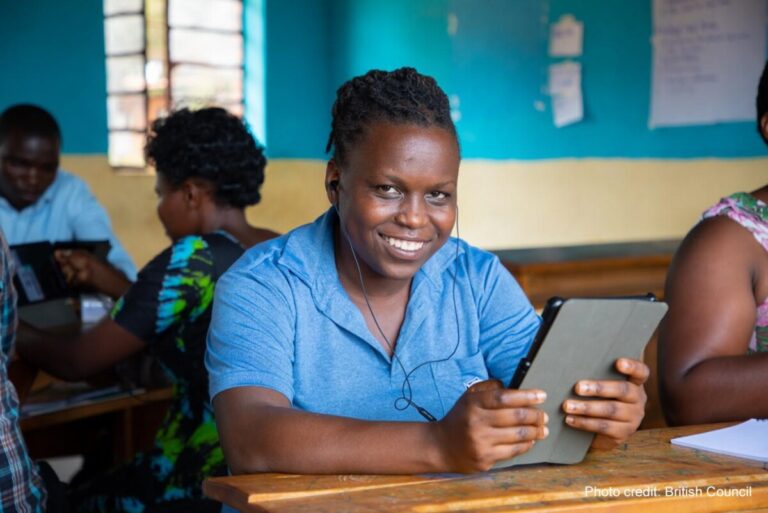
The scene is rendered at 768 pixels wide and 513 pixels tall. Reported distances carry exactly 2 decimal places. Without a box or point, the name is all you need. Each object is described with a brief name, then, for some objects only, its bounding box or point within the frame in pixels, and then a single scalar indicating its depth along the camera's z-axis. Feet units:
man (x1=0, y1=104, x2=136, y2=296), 13.52
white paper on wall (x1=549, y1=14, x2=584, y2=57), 20.88
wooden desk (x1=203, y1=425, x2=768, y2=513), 4.34
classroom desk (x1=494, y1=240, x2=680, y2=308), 12.14
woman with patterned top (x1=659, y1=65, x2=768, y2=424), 6.21
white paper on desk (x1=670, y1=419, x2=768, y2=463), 5.25
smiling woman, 4.70
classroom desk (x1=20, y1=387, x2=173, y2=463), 11.48
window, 23.20
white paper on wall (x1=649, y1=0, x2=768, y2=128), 19.08
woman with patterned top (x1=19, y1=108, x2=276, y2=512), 7.62
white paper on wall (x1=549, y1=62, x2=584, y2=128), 20.99
